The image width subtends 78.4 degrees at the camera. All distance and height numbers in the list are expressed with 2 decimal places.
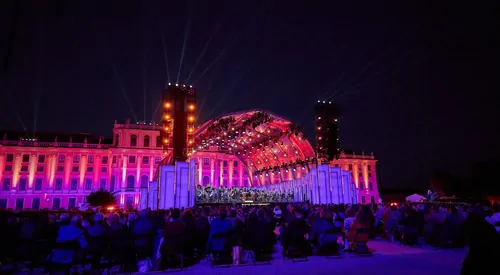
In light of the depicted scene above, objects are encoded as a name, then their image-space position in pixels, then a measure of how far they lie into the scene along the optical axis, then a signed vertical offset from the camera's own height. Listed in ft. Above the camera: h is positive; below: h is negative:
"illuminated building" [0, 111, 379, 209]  146.72 +15.08
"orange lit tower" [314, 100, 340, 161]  85.81 +17.06
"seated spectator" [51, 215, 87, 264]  21.15 -3.51
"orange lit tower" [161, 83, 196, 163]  70.85 +18.37
